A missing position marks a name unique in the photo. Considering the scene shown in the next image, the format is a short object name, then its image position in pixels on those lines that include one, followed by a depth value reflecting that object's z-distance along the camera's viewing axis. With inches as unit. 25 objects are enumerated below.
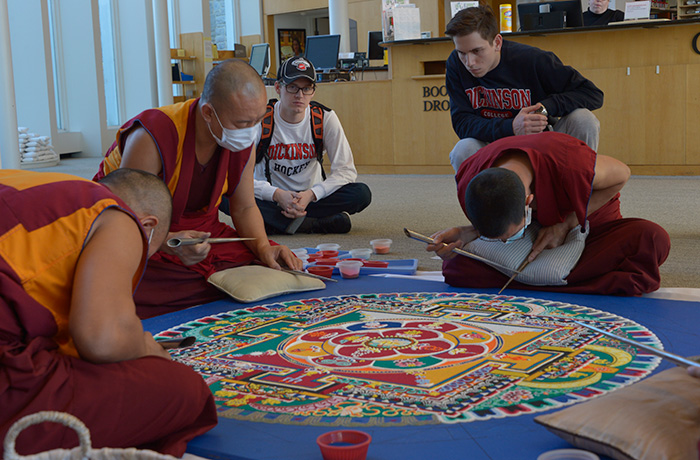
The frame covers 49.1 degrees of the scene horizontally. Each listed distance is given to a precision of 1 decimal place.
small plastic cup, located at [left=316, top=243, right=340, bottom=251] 147.2
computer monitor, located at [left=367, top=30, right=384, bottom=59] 380.8
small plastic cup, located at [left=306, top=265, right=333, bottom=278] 123.3
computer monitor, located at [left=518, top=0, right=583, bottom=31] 261.6
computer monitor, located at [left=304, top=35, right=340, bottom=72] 335.0
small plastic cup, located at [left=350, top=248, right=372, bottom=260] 139.8
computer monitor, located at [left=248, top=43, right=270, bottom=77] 421.3
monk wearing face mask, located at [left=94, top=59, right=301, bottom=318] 98.9
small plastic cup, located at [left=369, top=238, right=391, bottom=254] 147.7
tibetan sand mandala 67.2
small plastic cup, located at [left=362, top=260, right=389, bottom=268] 131.3
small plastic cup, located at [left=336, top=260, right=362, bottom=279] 123.5
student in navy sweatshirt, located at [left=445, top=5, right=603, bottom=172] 142.6
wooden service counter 249.9
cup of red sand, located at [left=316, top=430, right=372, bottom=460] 54.3
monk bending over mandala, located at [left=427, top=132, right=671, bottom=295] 103.8
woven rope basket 42.6
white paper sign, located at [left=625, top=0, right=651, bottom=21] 256.1
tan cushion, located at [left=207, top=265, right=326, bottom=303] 109.0
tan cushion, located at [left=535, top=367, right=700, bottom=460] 51.5
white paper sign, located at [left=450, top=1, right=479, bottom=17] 289.8
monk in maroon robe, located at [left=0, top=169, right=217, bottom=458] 53.6
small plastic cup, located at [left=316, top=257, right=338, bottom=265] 132.4
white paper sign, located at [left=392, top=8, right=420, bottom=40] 283.4
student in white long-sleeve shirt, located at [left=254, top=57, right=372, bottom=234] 159.8
